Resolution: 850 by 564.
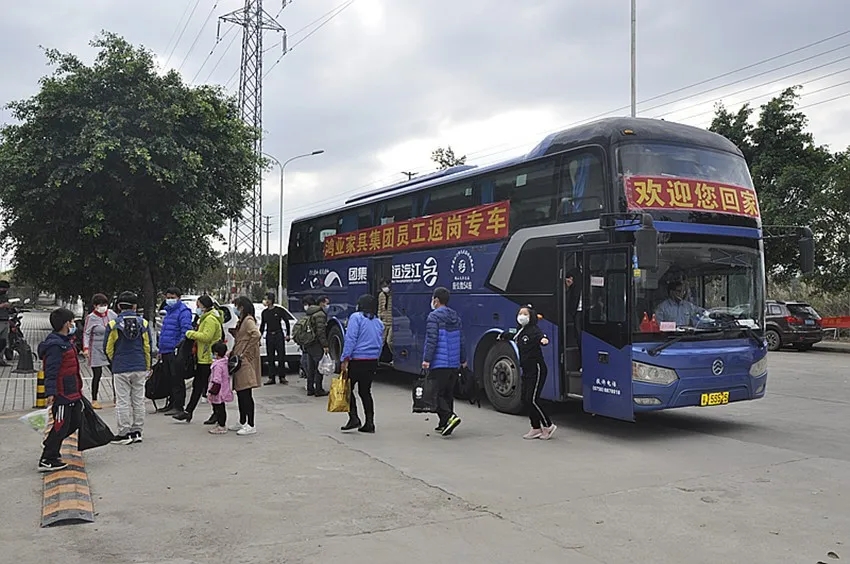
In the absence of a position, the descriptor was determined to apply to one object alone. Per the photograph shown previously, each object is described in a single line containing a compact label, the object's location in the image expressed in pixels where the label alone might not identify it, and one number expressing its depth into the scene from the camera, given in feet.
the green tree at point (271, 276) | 227.73
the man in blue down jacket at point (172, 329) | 34.50
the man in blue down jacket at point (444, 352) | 30.53
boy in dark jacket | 24.03
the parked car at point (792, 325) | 78.02
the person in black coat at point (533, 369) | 29.66
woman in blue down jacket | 30.71
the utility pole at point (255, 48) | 121.39
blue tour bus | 29.07
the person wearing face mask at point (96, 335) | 37.14
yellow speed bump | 19.16
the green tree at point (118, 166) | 57.62
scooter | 61.67
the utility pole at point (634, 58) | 70.85
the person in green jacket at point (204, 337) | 32.37
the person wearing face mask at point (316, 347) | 43.27
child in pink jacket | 31.27
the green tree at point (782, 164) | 83.15
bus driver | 29.25
